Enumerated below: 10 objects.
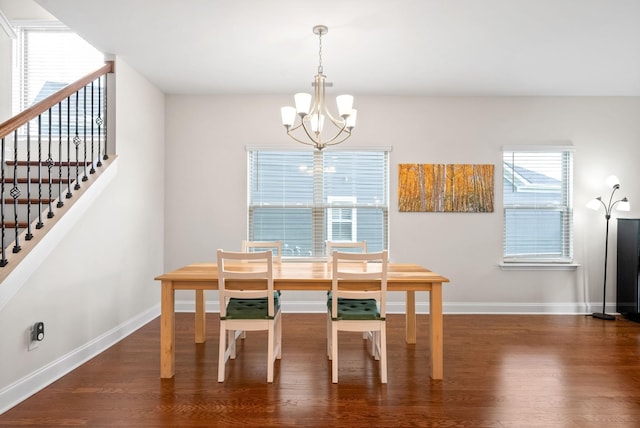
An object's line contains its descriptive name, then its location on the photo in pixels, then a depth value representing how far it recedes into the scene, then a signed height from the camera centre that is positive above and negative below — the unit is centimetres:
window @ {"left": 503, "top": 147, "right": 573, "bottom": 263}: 475 +9
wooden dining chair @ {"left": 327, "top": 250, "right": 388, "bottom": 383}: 264 -62
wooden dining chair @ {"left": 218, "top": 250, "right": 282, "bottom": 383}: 266 -71
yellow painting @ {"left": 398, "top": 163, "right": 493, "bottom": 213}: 470 +28
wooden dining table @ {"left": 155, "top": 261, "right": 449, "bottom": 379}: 277 -58
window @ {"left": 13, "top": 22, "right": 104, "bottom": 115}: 452 +179
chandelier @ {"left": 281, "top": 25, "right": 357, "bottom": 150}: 279 +77
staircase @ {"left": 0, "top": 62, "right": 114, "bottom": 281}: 246 +38
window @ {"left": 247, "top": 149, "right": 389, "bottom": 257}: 478 +14
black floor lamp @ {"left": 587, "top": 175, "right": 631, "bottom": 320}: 443 +7
